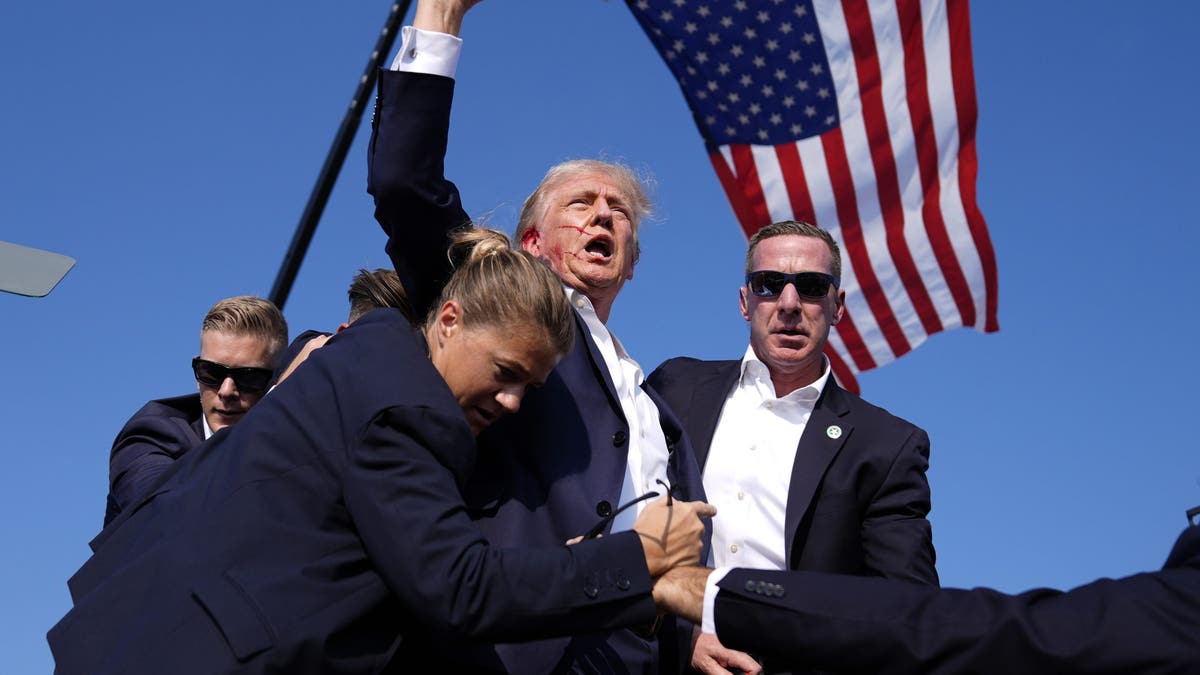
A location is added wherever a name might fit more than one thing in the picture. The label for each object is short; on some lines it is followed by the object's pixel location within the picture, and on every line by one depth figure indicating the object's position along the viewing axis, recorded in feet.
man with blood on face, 11.51
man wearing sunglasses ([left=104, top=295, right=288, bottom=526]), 16.48
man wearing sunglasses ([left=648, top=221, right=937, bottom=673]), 14.96
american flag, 30.55
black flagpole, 25.59
